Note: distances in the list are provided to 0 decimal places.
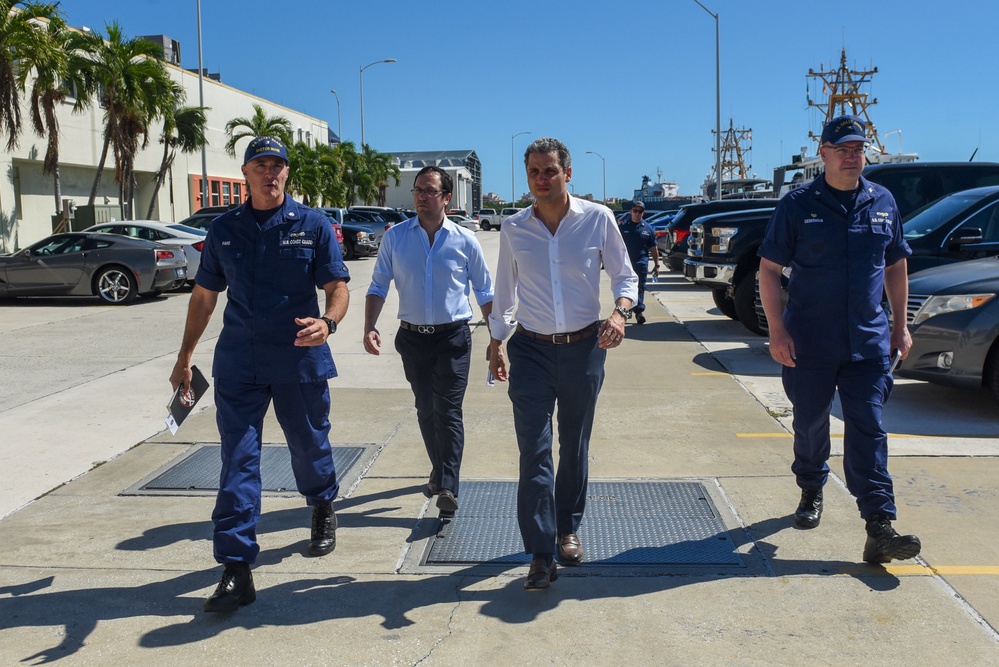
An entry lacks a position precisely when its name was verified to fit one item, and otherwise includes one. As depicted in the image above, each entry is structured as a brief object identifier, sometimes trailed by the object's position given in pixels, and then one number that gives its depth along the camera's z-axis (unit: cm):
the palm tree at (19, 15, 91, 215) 2377
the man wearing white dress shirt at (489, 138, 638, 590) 419
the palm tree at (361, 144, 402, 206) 7412
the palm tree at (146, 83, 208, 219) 3597
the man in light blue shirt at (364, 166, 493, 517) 525
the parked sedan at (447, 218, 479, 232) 4712
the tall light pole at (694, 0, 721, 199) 3731
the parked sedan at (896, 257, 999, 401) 705
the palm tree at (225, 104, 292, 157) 4534
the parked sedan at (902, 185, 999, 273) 870
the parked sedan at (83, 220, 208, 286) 1928
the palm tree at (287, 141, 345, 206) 5184
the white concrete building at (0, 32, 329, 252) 2977
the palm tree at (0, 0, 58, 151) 2295
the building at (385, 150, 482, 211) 12825
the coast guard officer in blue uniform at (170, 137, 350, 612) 416
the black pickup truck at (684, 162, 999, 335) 1196
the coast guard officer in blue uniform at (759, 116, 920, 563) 445
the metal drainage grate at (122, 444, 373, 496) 571
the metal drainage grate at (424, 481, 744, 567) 457
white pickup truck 7756
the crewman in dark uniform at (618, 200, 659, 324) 1366
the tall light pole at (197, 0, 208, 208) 3542
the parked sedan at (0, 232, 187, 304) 1656
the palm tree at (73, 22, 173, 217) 2961
